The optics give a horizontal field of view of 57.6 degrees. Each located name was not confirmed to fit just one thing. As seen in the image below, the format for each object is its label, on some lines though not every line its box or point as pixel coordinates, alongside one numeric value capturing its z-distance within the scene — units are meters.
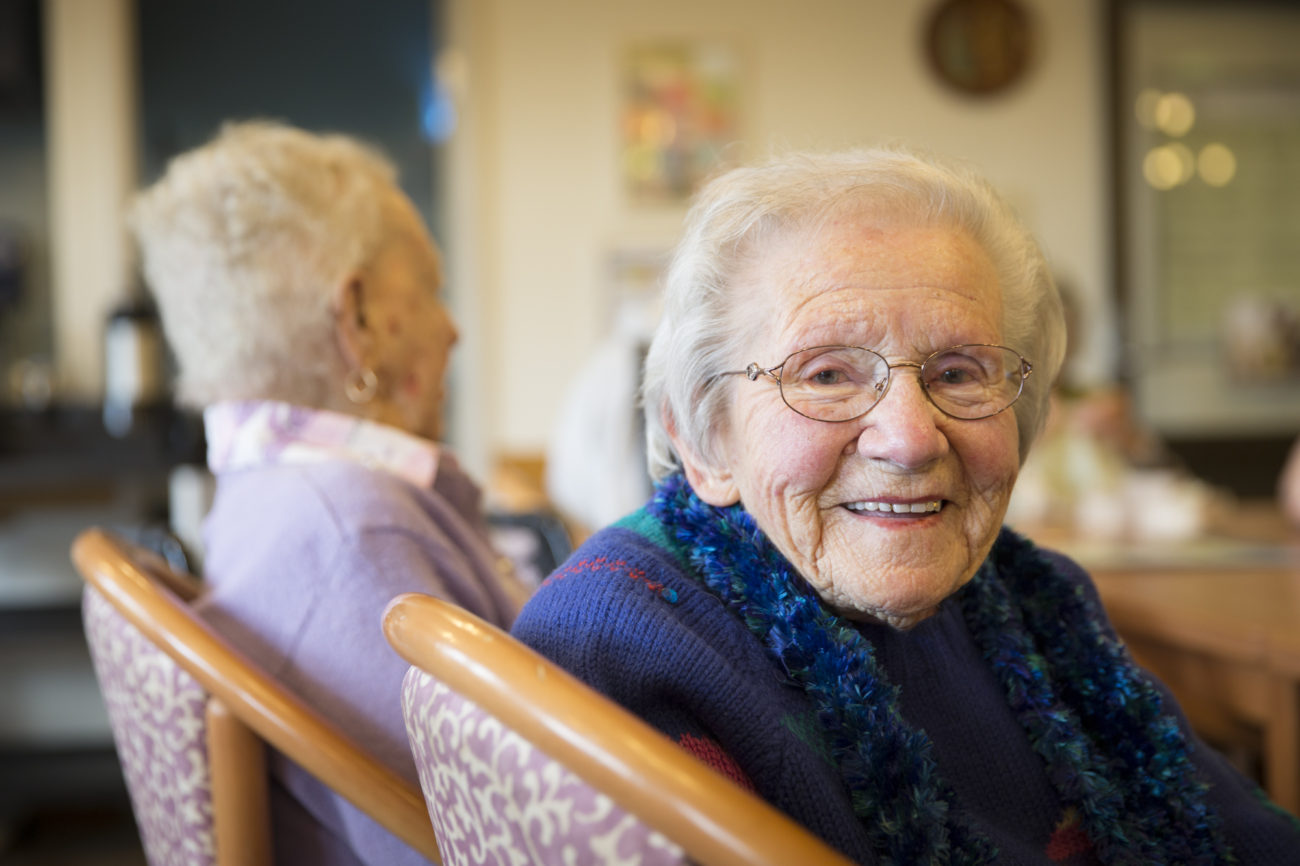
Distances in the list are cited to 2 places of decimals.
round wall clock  4.82
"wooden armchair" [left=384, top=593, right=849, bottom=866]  0.57
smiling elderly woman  0.83
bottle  3.47
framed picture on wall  4.73
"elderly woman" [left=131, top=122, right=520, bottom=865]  1.15
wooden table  1.53
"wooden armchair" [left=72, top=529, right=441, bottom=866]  0.94
